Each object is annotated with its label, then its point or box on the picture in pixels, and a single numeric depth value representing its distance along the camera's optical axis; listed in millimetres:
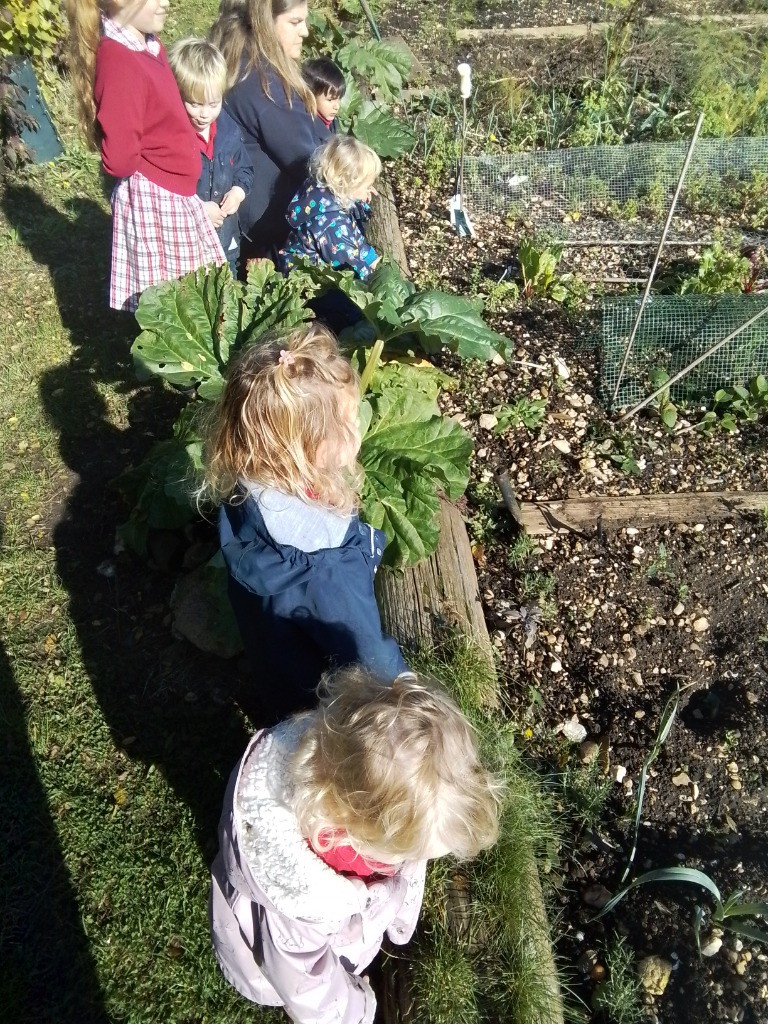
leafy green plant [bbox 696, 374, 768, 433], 3613
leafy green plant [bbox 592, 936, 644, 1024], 2088
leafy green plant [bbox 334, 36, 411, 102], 5453
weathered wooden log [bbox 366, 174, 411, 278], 4374
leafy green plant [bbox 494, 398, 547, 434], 3658
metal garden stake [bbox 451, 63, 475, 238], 4750
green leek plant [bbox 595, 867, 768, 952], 1950
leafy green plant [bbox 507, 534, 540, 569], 3123
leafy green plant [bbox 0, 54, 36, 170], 4883
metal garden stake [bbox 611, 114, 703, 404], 3128
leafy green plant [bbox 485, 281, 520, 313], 4262
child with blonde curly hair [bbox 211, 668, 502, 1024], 1423
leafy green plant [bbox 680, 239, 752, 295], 4016
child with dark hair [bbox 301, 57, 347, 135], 4105
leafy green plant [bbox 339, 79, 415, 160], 5137
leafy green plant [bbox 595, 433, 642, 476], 3494
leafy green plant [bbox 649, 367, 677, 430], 3607
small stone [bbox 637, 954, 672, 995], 2150
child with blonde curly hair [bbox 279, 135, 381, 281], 3568
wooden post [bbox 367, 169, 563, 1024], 2078
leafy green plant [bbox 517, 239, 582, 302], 4160
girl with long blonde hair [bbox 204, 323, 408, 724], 1730
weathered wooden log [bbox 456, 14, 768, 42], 6434
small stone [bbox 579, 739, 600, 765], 2615
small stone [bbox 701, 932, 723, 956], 2203
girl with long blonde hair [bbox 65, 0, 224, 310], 2990
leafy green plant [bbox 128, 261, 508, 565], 2604
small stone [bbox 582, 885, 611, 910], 2340
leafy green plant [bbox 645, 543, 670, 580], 3102
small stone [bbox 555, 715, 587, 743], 2680
